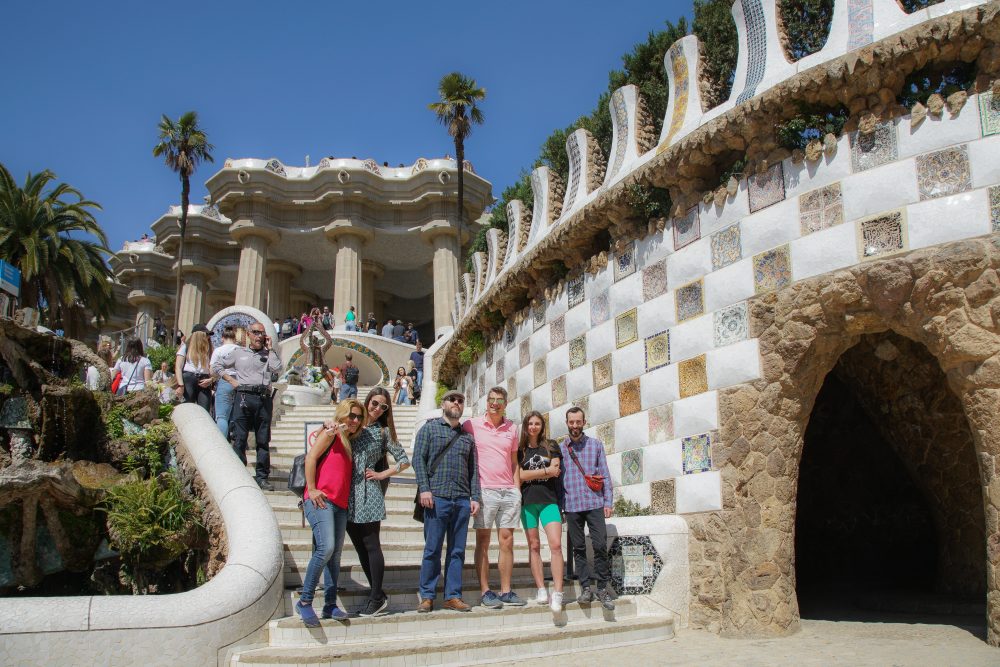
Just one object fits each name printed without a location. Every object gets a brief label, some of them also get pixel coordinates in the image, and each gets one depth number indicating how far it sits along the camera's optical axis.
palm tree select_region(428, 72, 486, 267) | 31.61
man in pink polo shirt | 7.09
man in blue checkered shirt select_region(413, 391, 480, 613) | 6.68
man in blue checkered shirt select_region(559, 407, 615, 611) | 7.48
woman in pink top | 6.18
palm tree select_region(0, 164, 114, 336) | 27.48
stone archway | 6.75
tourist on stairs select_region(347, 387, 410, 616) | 6.52
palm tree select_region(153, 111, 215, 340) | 35.19
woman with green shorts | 7.28
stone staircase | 5.89
